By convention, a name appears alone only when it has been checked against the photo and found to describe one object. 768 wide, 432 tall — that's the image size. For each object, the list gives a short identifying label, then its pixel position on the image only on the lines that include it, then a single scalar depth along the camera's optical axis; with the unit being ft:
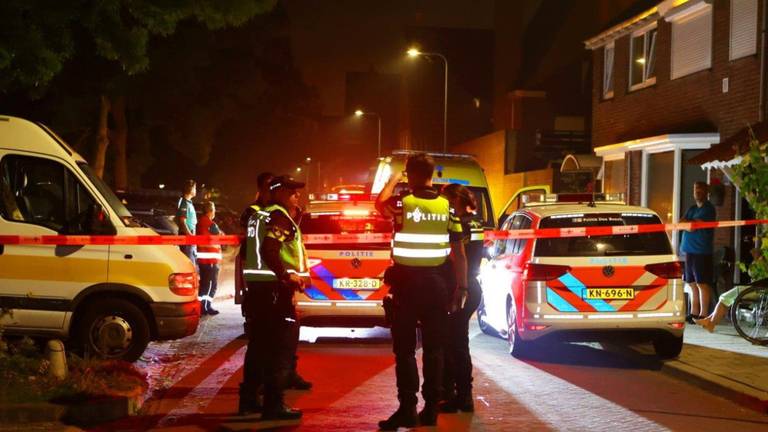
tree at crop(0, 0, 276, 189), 39.86
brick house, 50.88
